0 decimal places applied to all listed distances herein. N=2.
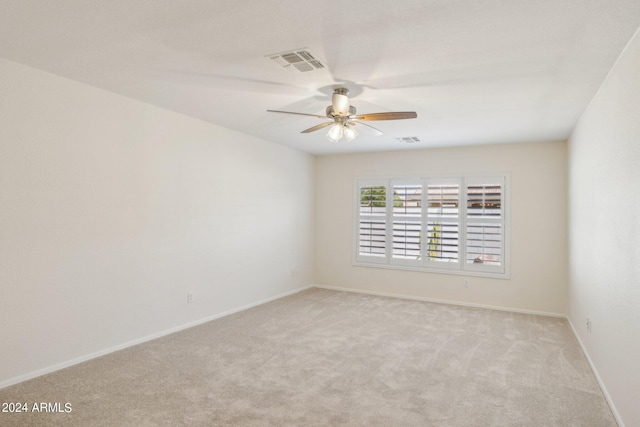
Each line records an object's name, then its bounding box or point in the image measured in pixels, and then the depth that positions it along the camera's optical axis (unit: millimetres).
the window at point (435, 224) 5664
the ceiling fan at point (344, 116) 3168
